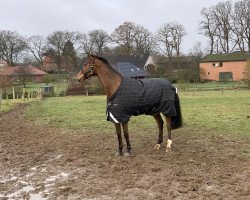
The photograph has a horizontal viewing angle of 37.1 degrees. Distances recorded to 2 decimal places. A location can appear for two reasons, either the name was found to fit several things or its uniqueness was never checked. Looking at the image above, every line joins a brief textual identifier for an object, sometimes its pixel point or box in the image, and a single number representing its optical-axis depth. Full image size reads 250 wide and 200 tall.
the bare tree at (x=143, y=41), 70.94
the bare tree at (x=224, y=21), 64.81
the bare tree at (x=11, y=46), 72.38
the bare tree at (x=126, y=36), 71.88
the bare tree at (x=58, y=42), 75.81
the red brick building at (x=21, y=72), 58.08
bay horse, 8.61
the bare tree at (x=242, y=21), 62.28
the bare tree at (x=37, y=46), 79.62
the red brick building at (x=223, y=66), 61.12
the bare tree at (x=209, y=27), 66.94
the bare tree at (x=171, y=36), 67.75
